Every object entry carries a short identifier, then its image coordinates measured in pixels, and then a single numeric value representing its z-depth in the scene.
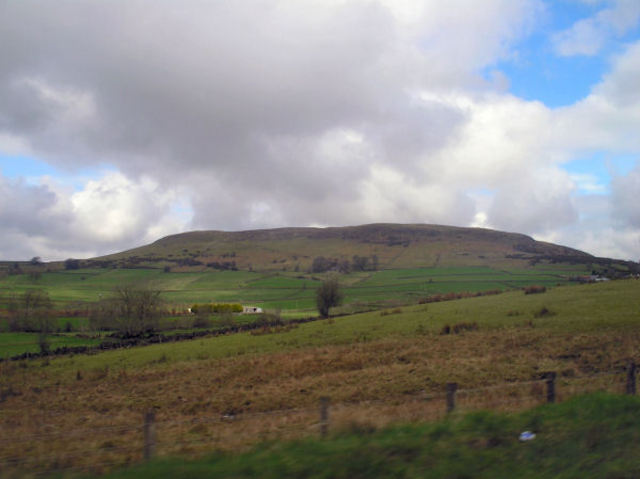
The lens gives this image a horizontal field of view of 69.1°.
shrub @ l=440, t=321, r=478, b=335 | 35.05
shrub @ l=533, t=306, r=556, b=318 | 35.97
